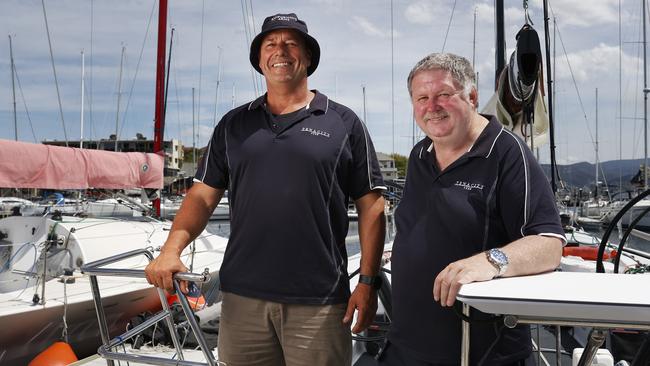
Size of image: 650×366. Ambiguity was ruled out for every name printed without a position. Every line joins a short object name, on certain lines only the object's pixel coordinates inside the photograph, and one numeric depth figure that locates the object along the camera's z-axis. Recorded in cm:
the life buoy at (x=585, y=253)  537
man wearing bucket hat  224
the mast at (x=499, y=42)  553
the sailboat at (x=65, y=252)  603
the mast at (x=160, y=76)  962
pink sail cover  605
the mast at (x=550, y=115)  535
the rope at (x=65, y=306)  580
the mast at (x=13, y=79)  1911
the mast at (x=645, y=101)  2109
